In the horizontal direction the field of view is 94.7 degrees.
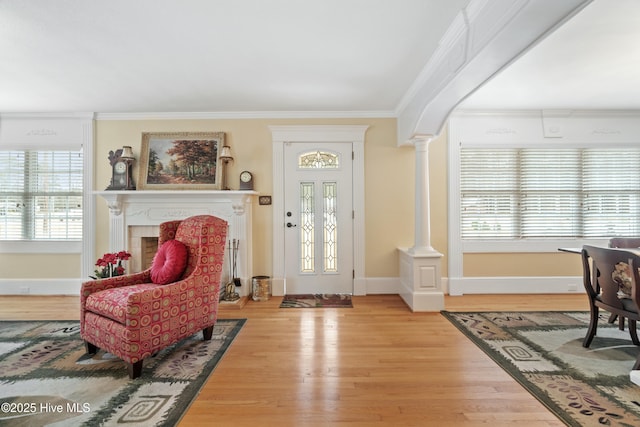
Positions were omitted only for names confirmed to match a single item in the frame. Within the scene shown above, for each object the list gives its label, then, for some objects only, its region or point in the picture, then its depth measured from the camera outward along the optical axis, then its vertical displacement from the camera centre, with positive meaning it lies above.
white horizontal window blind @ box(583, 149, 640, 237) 4.24 +0.32
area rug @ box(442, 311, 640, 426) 1.81 -1.15
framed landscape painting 4.13 +0.81
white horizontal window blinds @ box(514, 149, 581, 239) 4.26 +0.34
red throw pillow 2.51 -0.39
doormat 3.72 -1.10
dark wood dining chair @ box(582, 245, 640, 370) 2.10 -0.53
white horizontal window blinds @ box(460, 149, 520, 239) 4.26 +0.35
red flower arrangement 3.28 -0.53
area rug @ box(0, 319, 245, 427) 1.75 -1.15
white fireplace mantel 4.03 +0.08
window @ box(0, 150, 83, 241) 4.22 +0.35
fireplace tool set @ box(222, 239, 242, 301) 3.98 -0.62
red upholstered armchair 2.11 -0.66
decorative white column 3.50 -0.53
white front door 4.20 +0.01
